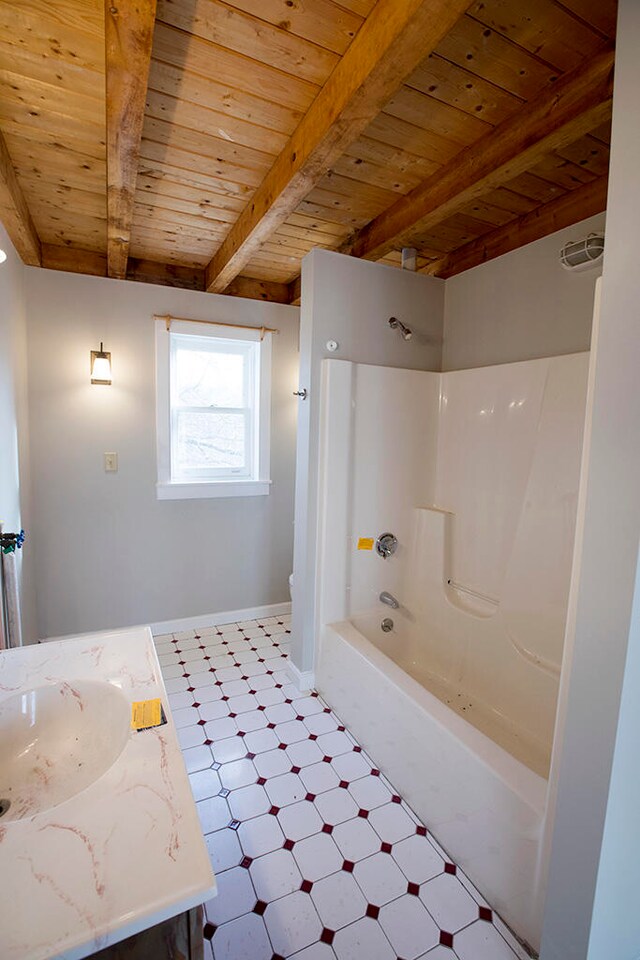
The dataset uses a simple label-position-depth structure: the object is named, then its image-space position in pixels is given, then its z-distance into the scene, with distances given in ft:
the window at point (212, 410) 9.39
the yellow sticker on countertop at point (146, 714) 3.26
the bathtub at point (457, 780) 4.02
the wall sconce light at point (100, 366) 8.46
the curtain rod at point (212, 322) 9.00
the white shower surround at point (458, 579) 4.72
